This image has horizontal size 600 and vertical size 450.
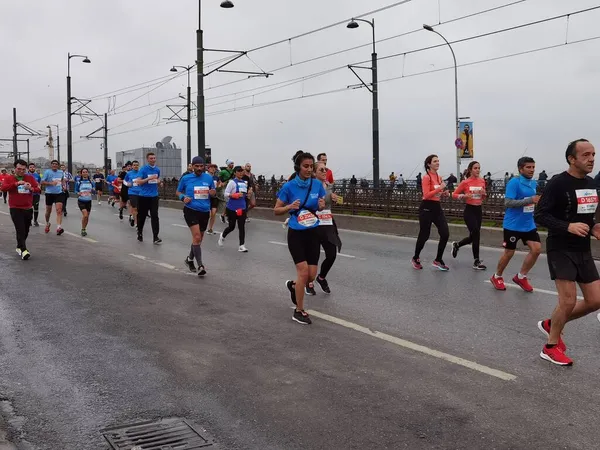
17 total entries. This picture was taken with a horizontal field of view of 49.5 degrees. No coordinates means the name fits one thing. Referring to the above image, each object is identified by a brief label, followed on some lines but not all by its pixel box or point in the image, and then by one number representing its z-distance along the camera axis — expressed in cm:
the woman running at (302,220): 661
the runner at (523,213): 809
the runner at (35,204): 1738
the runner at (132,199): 1651
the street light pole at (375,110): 2603
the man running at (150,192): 1373
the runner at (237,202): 1291
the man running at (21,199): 1082
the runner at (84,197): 1555
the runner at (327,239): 806
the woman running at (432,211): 993
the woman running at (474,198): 1015
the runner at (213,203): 1662
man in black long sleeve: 499
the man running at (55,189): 1527
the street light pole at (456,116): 3188
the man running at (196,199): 978
